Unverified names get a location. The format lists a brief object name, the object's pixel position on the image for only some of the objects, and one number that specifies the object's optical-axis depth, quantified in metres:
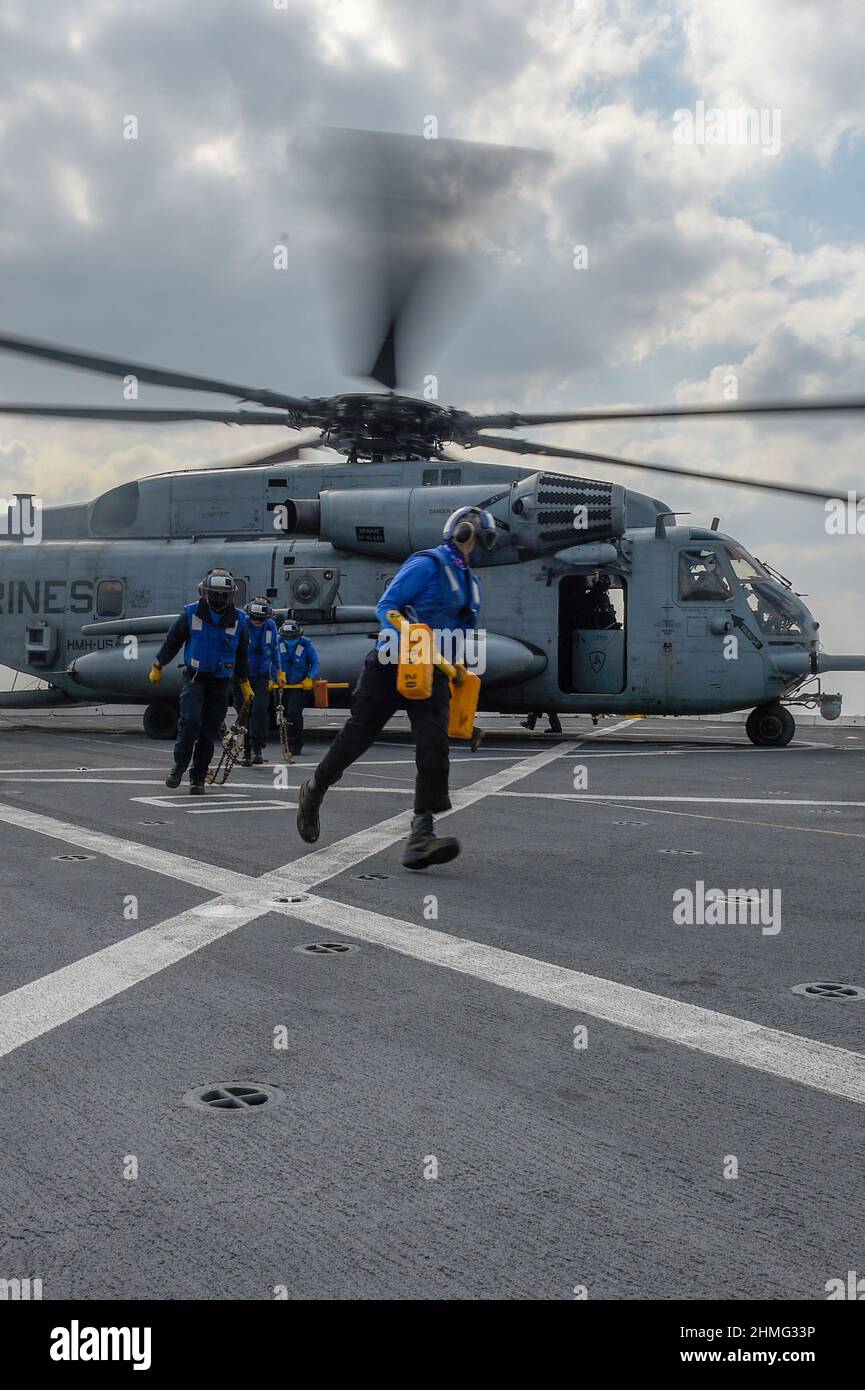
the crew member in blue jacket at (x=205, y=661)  10.49
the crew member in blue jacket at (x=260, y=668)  13.39
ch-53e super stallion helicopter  16.61
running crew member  6.75
